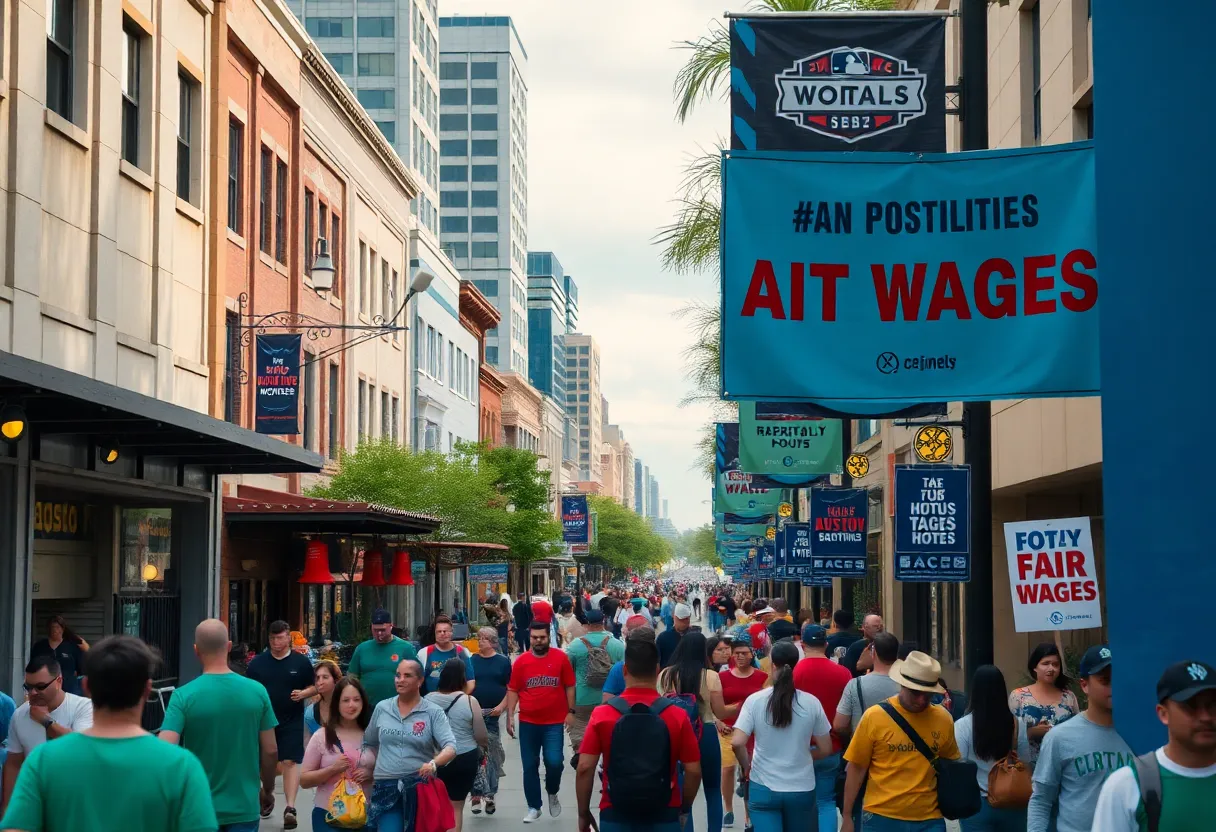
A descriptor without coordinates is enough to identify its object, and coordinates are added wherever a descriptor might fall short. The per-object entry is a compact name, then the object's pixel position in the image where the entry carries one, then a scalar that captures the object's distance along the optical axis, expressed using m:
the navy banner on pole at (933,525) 12.34
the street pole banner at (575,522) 58.22
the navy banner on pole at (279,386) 25.23
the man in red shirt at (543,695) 14.35
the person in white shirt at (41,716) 9.25
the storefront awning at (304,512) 25.91
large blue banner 8.17
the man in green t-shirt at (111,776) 5.21
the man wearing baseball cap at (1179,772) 4.81
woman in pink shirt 10.16
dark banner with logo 9.95
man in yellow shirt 8.50
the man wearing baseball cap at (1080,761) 7.34
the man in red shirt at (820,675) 12.01
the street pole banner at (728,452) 33.75
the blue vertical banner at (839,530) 22.64
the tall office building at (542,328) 193.25
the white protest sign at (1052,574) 10.27
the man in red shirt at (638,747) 8.43
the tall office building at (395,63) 75.81
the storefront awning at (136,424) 13.51
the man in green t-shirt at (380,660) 14.34
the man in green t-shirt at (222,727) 8.78
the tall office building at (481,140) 137.00
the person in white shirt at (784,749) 10.05
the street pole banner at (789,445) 24.84
